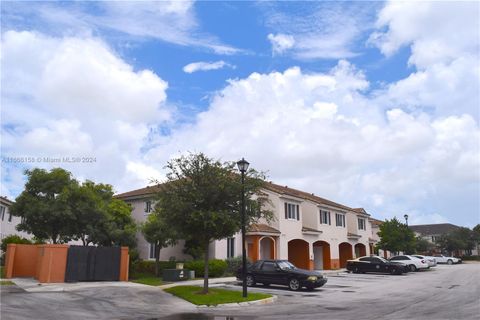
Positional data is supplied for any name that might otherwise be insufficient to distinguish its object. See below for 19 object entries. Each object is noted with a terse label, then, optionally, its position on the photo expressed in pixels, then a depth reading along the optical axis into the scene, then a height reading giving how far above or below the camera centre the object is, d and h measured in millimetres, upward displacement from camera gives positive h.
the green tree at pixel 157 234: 29156 +2073
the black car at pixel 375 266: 37688 +109
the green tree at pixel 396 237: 48031 +3082
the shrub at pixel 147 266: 31188 +93
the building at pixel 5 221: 42250 +4410
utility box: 27156 -437
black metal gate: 24703 +192
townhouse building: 34469 +2798
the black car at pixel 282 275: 23328 -401
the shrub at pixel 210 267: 29875 +24
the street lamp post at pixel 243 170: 19438 +4056
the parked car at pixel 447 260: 63844 +990
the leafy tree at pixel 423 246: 74800 +3427
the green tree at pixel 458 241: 79125 +4474
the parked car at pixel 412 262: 42531 +479
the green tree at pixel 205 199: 19812 +2919
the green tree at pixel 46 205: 28703 +3798
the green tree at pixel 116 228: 31167 +2702
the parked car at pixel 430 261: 45125 +618
